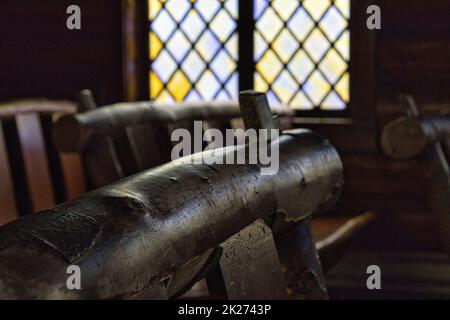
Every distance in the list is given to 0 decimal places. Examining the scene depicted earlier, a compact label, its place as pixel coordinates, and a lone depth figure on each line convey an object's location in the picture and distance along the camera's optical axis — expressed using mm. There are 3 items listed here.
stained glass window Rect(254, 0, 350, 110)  4922
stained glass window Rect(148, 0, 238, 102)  5086
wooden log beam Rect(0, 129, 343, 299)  915
